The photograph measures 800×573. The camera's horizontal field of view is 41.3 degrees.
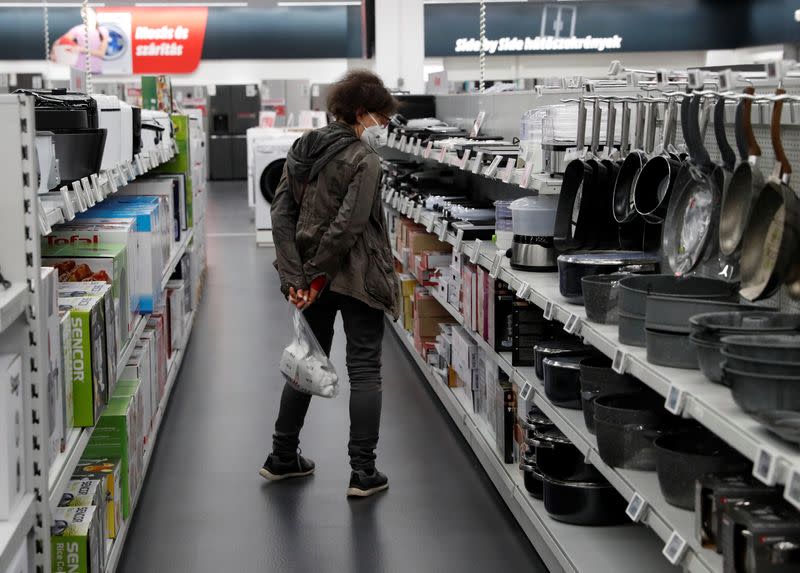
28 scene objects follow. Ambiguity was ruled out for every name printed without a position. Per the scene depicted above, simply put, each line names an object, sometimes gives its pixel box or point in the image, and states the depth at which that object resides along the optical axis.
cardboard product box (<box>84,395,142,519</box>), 3.46
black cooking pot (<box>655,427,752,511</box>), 2.23
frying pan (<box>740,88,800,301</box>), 2.00
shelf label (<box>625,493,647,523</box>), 2.34
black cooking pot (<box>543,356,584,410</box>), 3.15
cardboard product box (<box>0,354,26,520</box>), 2.11
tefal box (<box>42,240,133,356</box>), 3.27
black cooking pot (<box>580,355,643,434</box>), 2.90
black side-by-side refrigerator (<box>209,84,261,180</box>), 20.62
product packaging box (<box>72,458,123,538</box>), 3.22
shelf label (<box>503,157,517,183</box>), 3.80
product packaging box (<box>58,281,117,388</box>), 3.01
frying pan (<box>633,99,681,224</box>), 2.77
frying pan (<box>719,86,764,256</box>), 2.19
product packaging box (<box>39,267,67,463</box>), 2.36
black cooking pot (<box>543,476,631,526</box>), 3.17
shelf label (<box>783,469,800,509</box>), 1.51
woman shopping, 3.86
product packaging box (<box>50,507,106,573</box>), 2.73
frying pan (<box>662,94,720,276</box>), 2.44
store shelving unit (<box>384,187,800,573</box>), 1.71
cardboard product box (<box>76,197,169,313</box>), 4.16
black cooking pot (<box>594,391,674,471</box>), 2.58
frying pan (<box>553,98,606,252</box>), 3.07
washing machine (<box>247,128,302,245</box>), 11.68
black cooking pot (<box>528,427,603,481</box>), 3.20
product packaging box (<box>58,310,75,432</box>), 2.67
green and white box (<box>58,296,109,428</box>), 2.76
